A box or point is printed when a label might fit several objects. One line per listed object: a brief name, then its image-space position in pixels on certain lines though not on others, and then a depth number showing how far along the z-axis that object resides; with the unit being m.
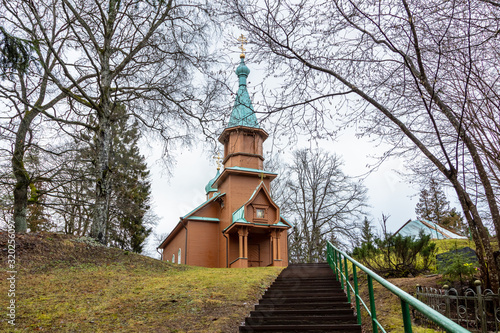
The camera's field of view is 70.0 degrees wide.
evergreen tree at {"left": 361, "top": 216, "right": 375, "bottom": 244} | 23.95
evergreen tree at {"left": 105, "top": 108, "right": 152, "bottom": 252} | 27.13
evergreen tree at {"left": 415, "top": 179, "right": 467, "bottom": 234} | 41.38
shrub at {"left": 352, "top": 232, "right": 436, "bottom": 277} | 11.66
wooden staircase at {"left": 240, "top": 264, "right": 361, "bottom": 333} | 6.09
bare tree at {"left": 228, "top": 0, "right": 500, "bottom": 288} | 6.73
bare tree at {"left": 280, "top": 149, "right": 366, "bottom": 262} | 29.22
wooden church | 22.08
